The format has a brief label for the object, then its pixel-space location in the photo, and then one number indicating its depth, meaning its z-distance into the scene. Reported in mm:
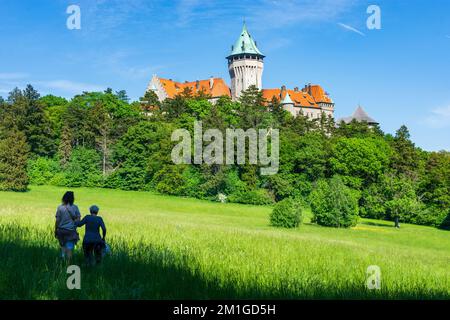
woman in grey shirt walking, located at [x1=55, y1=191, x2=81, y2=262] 10453
